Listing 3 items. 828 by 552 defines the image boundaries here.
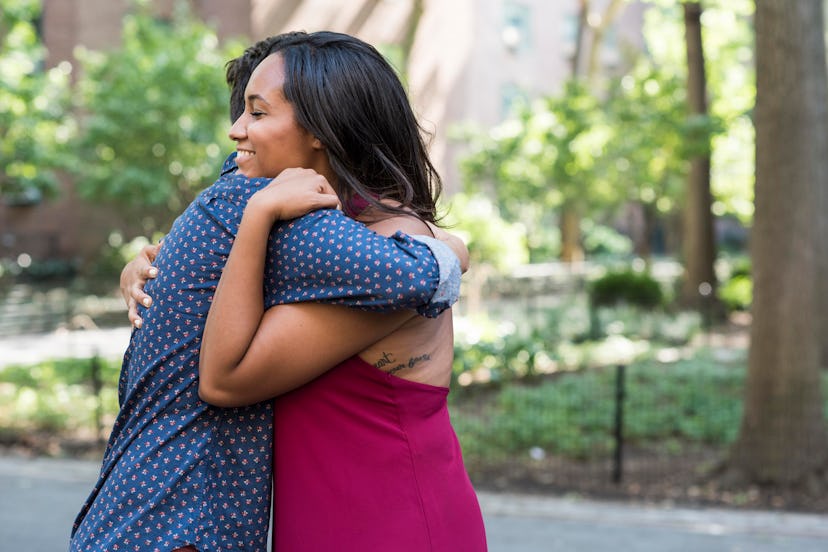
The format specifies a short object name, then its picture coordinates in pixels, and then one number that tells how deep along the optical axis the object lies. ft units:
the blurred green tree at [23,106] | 48.42
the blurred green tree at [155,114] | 65.51
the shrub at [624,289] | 68.64
